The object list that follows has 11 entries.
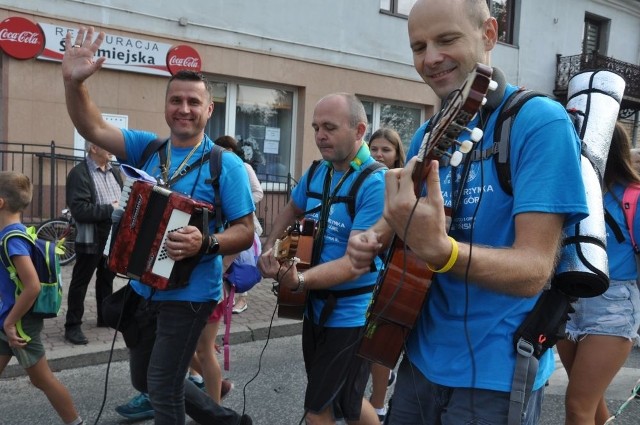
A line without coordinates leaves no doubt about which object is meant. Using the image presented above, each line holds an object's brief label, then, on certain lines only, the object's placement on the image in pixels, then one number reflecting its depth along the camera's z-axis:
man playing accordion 2.81
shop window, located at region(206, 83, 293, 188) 11.60
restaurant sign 9.22
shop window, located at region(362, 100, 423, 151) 13.66
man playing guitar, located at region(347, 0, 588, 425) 1.40
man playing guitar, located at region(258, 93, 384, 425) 2.72
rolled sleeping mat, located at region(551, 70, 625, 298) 1.55
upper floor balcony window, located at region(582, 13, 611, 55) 17.91
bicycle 8.34
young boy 3.25
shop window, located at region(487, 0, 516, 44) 15.54
